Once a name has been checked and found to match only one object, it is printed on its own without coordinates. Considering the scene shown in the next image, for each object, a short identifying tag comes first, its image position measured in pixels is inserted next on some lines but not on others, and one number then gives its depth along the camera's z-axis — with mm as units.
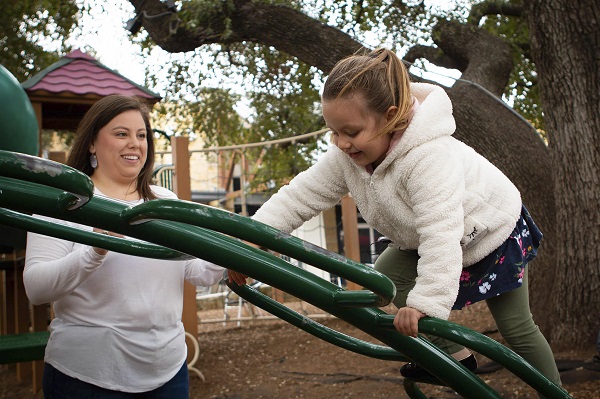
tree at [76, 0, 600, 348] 3930
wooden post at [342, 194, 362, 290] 6438
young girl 1516
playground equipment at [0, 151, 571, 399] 1049
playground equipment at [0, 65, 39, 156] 2963
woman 1722
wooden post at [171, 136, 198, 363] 4992
